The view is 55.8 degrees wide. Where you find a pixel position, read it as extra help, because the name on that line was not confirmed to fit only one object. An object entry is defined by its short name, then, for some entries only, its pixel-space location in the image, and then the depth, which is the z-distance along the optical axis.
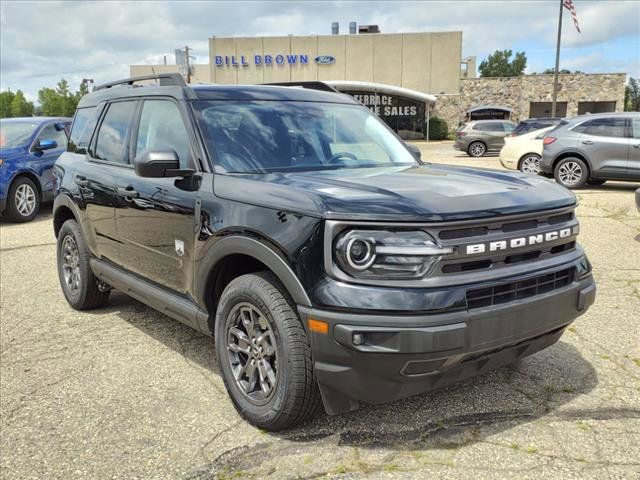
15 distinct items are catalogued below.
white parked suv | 14.62
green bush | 43.50
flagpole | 31.00
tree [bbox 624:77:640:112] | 88.38
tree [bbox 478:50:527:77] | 125.38
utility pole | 49.25
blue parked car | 10.45
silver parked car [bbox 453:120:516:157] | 24.66
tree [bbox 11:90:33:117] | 85.88
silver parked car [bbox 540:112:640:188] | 11.98
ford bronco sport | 2.64
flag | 30.05
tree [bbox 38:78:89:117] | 72.44
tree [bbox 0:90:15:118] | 88.38
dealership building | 42.91
